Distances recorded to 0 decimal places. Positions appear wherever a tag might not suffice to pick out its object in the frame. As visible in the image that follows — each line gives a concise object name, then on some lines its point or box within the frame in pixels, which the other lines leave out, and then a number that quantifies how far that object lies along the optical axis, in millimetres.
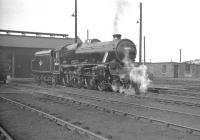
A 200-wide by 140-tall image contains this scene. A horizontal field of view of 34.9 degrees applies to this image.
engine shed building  45812
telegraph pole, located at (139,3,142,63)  30484
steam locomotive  18781
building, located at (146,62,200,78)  48812
